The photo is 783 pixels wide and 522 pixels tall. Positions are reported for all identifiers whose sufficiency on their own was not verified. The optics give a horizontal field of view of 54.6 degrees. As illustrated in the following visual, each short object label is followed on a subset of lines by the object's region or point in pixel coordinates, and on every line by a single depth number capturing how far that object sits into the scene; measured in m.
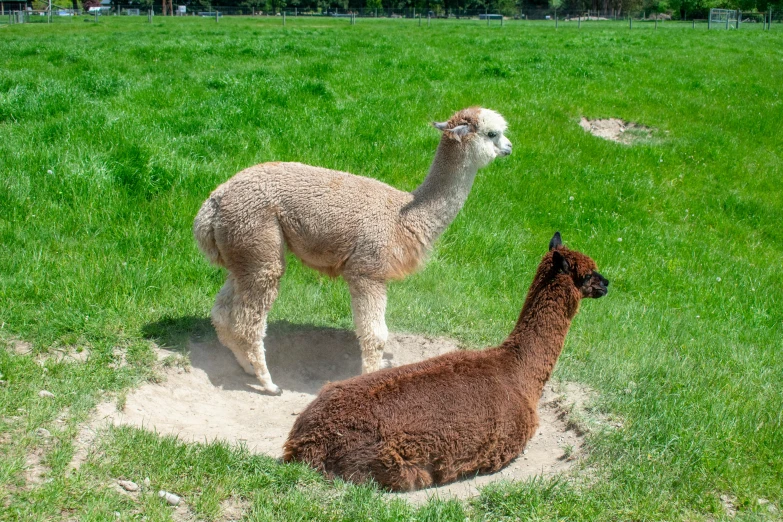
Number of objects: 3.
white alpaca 5.75
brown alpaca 4.25
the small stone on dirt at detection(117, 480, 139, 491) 4.05
